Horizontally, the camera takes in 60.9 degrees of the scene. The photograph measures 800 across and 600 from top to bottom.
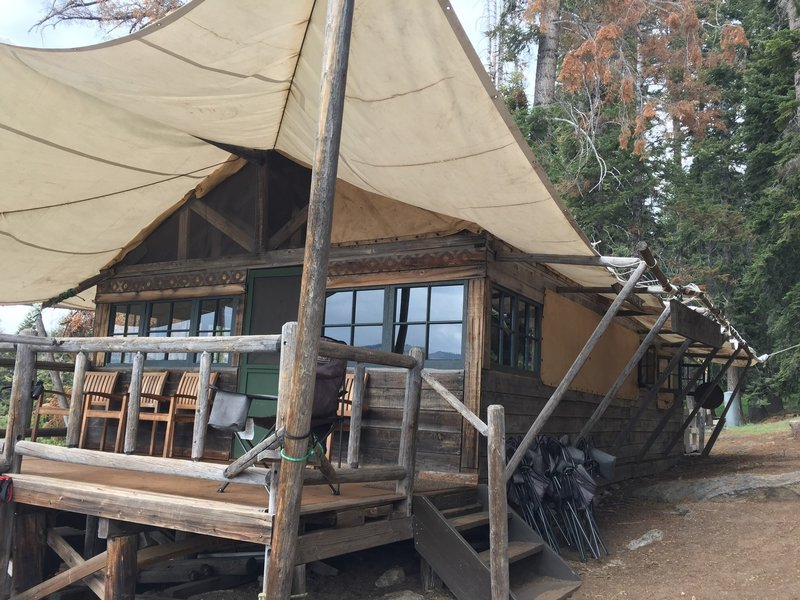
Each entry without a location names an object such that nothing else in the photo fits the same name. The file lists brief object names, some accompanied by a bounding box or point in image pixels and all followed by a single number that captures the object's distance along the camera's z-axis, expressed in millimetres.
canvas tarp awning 3488
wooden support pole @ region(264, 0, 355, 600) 3160
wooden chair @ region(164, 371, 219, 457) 5910
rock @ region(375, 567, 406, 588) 4762
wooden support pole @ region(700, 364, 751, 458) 12180
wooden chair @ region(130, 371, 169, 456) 6884
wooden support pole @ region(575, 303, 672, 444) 6672
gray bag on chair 3820
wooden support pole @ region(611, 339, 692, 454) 8266
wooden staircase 4324
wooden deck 3566
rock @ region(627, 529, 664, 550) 6041
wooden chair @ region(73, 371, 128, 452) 7289
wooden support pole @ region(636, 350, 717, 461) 9555
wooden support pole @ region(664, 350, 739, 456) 10836
